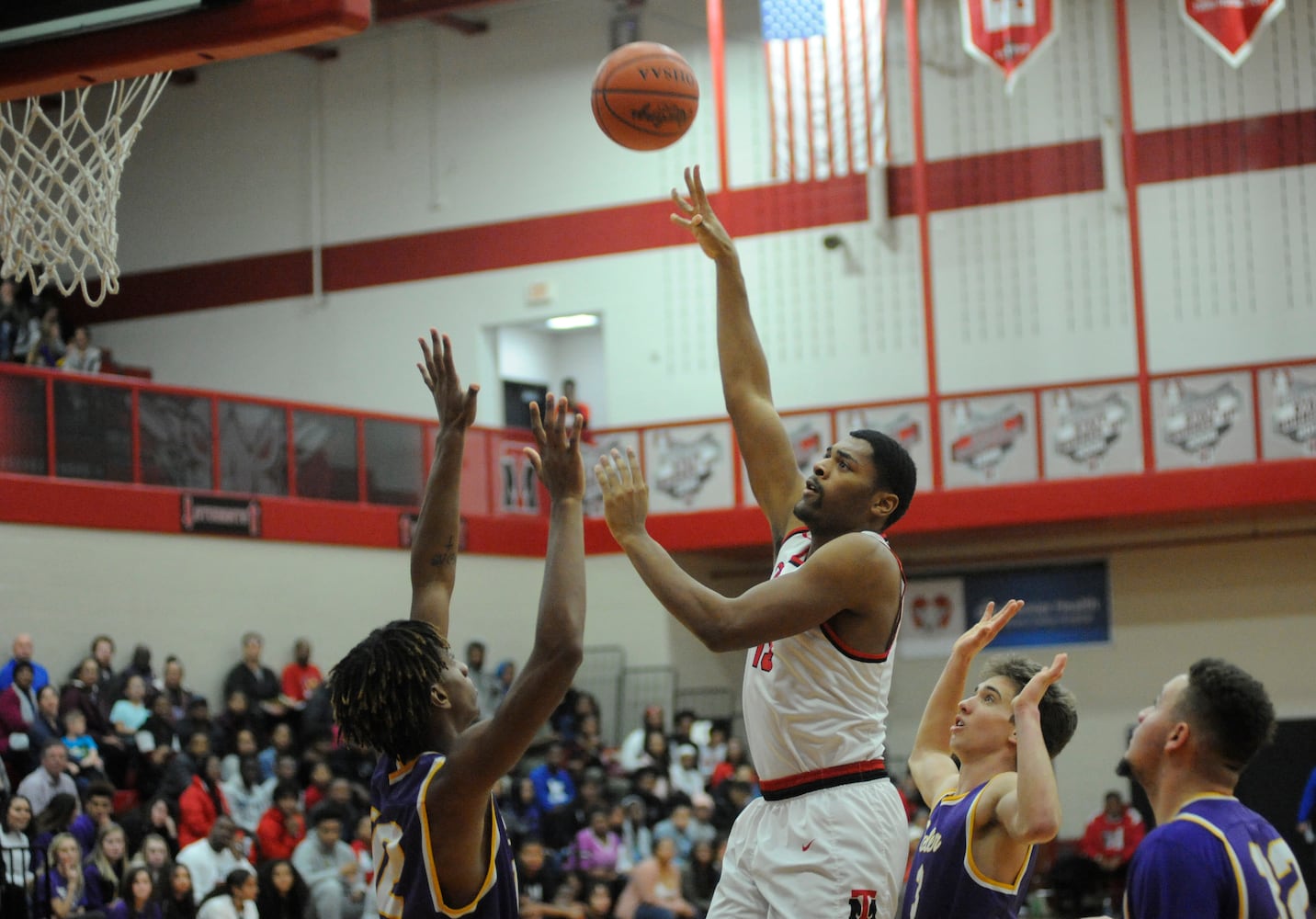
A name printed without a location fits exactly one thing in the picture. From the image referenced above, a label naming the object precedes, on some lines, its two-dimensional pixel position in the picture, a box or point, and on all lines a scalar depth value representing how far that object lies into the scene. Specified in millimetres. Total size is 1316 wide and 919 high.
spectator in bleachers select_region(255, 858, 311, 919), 10914
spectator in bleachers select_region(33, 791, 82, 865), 11234
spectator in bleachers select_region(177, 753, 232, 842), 12602
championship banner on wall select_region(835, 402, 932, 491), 18047
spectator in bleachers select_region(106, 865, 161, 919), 10508
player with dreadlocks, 3469
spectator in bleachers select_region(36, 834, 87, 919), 10562
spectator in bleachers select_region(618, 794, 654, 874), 14703
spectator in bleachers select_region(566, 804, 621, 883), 14070
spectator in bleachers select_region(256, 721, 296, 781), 14195
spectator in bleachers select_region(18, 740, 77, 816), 12008
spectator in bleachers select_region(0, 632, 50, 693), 13484
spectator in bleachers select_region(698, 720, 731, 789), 17406
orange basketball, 7363
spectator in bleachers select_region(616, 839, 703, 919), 12992
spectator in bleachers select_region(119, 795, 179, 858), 11914
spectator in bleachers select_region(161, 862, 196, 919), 10578
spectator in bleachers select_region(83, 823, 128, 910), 10961
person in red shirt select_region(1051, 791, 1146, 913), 15812
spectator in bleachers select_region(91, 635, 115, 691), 14523
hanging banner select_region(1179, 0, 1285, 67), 17562
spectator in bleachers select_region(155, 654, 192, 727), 14609
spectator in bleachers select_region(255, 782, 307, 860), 12641
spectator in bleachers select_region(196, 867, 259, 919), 10336
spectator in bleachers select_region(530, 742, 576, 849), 14648
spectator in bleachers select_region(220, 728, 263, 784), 13836
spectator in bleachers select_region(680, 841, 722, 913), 14352
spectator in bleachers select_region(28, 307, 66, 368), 18891
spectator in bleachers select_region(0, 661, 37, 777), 12664
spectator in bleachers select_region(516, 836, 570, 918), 12969
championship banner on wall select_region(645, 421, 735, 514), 18969
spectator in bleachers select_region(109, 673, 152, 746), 13750
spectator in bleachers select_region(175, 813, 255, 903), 11484
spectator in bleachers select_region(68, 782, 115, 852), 11539
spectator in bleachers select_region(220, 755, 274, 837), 13311
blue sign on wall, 19438
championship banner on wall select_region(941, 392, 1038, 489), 17812
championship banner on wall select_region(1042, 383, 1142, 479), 17328
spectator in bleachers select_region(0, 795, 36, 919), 10367
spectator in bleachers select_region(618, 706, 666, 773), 17375
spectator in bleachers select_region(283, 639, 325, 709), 16281
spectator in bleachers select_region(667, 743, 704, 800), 16703
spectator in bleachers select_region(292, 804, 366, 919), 11727
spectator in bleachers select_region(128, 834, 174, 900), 11164
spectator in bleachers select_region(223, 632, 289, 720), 15836
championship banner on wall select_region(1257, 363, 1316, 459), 16641
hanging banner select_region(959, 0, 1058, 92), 17969
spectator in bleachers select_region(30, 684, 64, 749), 12945
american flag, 19453
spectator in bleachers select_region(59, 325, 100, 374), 19178
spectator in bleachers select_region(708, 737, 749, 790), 16797
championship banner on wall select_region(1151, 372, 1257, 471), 16984
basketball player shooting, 4195
